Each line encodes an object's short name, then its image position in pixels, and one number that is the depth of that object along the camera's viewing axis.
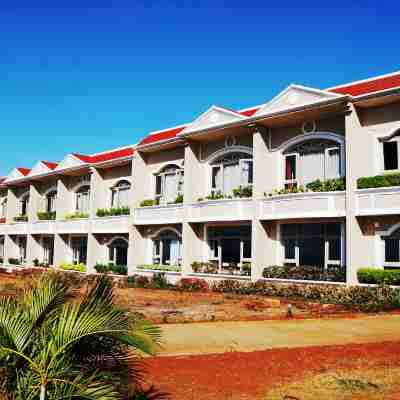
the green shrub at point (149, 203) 27.03
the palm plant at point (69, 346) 4.29
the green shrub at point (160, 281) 23.98
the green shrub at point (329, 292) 15.63
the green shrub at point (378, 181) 16.97
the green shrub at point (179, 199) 25.27
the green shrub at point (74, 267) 31.56
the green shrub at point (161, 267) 24.75
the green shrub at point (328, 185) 18.55
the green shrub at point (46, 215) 35.28
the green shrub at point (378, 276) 16.44
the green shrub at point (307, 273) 18.30
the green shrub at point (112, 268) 27.67
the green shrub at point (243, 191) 22.17
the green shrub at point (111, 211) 28.36
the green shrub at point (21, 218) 38.44
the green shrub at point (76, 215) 32.19
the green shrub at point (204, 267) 23.08
